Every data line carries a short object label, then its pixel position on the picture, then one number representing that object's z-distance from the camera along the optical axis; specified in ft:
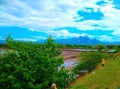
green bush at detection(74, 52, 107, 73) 35.83
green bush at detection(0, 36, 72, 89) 18.07
